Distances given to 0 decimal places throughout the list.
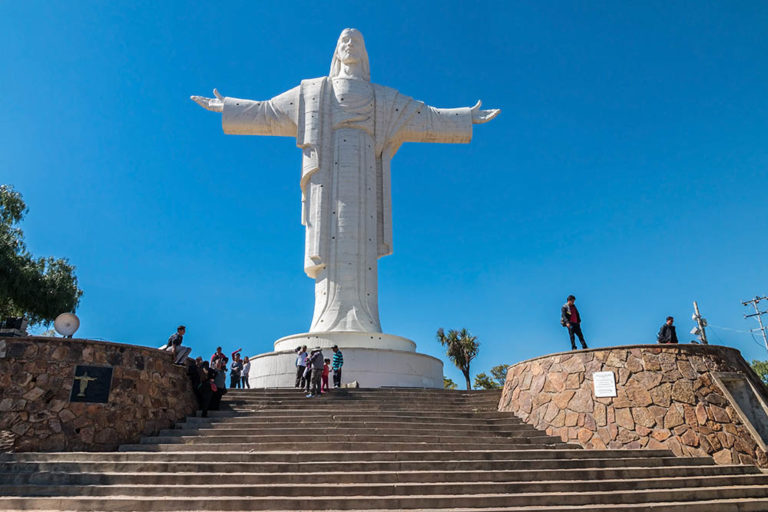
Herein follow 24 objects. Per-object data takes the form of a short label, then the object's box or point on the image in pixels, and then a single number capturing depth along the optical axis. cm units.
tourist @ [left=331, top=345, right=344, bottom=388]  1253
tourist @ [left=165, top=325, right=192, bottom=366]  1019
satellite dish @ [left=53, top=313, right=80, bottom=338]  940
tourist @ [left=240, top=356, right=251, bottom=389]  1520
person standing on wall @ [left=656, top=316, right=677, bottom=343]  1020
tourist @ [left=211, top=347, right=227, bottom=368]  1323
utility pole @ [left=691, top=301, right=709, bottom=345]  1905
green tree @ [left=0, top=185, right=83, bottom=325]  1811
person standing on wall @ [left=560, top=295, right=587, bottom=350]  1062
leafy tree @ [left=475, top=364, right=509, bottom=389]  3831
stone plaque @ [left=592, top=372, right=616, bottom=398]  916
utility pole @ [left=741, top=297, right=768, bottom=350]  2740
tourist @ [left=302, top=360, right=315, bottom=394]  1152
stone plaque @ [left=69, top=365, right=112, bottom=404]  856
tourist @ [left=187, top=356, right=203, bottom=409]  1027
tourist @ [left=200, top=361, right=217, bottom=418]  1000
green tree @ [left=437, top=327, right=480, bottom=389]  3347
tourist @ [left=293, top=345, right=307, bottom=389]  1253
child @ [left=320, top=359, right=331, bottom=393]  1163
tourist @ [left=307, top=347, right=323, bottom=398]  1127
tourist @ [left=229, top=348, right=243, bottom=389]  1458
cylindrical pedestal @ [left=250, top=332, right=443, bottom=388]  1500
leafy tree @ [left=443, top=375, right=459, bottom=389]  3869
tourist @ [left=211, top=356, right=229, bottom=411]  1027
